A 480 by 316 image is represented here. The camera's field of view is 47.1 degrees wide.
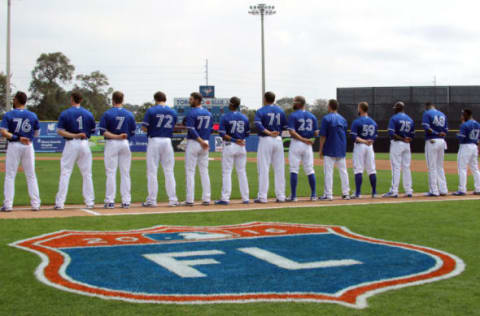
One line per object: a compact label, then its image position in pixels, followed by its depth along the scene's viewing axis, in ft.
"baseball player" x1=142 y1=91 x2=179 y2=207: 34.47
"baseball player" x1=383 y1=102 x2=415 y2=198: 40.88
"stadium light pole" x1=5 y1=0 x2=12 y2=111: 110.63
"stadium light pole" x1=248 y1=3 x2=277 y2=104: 147.65
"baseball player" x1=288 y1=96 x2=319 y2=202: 37.78
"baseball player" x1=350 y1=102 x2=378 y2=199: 40.68
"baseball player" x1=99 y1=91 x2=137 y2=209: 33.76
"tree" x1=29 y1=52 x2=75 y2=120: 221.87
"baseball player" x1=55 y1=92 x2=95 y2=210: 32.91
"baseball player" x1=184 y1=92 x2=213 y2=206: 35.27
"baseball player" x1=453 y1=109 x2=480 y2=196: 42.60
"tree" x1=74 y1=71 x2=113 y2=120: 261.73
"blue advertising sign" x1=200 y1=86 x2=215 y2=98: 163.73
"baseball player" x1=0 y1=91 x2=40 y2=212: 32.30
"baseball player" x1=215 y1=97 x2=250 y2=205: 36.45
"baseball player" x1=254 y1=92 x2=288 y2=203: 36.96
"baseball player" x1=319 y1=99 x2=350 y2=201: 39.32
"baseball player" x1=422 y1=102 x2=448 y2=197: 41.39
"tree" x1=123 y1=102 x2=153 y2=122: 259.39
